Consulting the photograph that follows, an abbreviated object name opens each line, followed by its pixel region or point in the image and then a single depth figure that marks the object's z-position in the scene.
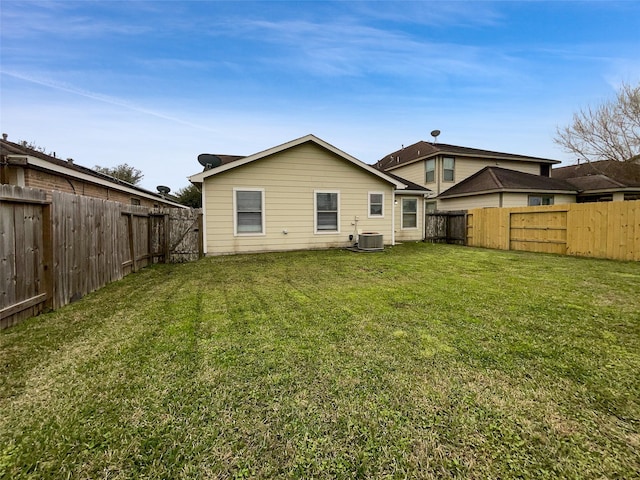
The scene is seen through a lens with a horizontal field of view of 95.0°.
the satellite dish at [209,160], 11.42
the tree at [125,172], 31.85
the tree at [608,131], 16.84
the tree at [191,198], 27.12
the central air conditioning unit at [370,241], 10.59
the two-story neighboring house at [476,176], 15.45
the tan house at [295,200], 9.81
